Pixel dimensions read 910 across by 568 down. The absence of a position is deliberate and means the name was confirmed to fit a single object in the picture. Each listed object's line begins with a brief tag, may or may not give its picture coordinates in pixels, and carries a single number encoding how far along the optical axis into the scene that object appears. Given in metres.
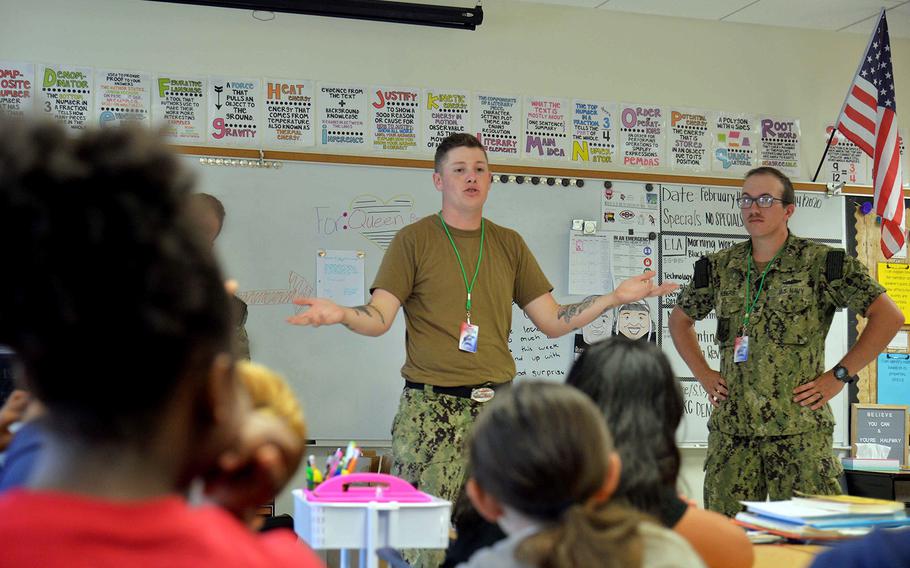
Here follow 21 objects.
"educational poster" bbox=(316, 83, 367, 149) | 5.04
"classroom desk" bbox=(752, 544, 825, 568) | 2.09
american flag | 5.27
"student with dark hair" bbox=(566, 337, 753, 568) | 1.72
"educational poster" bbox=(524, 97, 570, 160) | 5.31
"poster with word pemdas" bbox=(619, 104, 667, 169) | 5.45
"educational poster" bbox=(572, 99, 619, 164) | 5.39
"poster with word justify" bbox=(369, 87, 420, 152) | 5.09
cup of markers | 2.49
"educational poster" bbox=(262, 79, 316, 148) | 4.97
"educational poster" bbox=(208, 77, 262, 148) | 4.92
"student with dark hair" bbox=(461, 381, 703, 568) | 1.20
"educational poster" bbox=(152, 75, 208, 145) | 4.90
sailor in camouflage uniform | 3.83
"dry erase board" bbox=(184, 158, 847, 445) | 4.89
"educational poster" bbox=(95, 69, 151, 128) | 4.84
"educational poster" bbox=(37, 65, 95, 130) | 4.80
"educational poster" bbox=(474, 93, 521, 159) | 5.24
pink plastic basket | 2.34
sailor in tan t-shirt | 3.36
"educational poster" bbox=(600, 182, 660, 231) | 5.37
